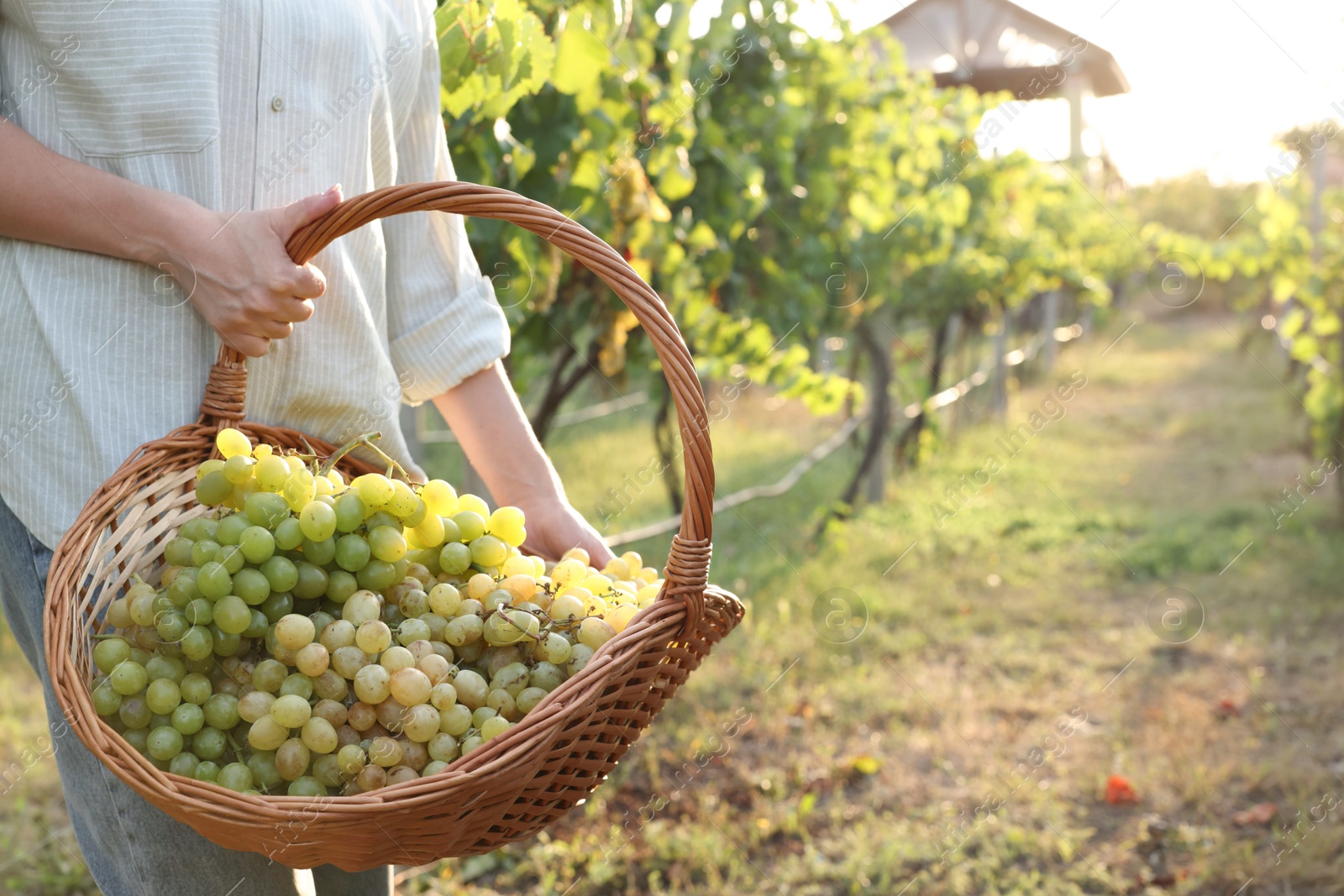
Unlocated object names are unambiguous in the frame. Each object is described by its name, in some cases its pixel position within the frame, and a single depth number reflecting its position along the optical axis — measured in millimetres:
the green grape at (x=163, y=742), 904
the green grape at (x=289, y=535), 976
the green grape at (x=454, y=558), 1072
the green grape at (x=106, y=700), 913
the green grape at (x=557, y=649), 983
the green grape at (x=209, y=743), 934
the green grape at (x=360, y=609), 979
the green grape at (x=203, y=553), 941
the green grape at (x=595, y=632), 1009
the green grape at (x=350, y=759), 903
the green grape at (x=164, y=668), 932
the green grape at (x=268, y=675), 949
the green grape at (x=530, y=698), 956
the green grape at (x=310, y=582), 999
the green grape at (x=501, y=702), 957
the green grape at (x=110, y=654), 922
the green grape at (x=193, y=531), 985
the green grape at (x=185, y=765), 906
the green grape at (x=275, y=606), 981
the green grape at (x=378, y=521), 1029
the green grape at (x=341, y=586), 1008
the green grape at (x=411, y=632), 983
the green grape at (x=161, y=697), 914
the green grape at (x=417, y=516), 1052
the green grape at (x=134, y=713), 916
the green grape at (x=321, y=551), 997
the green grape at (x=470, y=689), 967
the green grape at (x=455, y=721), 939
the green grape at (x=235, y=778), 897
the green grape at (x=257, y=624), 959
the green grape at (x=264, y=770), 931
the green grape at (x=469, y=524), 1094
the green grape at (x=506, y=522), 1101
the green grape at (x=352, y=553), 993
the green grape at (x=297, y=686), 932
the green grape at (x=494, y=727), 906
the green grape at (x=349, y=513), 1001
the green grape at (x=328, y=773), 925
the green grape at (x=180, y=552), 984
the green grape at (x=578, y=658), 990
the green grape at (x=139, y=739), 920
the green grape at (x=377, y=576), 1017
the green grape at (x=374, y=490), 1016
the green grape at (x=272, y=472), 992
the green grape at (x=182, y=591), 935
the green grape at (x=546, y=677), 974
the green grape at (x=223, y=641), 958
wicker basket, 824
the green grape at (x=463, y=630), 997
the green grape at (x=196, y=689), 938
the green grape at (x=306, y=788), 908
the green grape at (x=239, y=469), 983
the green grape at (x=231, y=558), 941
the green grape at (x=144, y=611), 937
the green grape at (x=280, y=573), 967
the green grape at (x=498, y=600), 1007
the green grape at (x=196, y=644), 922
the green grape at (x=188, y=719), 917
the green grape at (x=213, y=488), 993
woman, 968
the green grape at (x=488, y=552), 1079
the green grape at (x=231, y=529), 958
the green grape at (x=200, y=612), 928
